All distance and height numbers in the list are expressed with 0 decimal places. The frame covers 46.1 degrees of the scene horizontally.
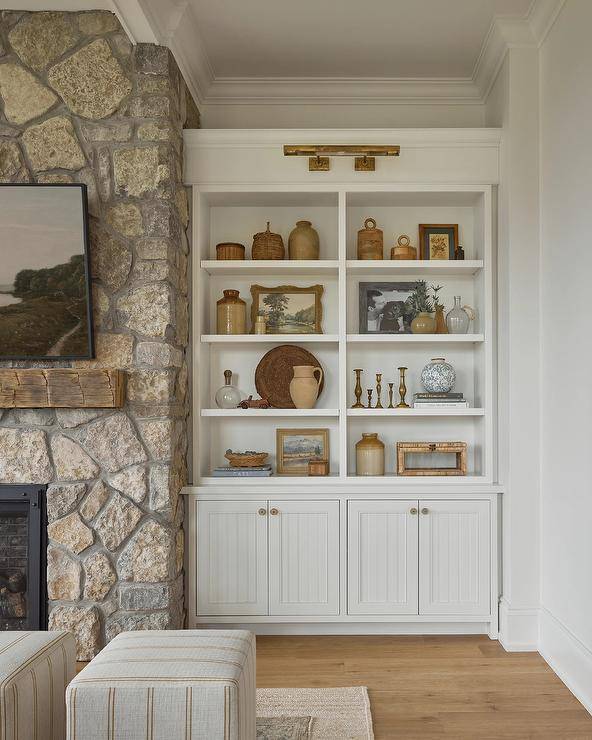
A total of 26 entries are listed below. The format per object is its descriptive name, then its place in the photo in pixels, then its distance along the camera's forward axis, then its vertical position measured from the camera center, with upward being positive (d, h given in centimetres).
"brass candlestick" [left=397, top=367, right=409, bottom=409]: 372 -13
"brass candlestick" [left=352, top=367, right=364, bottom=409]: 377 -13
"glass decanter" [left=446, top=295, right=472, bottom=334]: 367 +24
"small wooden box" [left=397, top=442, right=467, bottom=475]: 362 -44
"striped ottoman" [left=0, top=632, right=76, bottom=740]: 186 -91
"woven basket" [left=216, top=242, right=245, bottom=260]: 372 +62
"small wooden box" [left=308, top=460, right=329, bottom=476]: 362 -53
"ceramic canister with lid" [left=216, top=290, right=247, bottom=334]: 371 +28
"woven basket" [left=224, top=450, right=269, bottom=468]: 362 -49
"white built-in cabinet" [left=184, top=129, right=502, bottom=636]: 348 -63
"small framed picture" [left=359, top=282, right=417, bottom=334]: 386 +35
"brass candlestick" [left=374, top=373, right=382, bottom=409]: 374 -12
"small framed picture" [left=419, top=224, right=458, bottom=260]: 384 +69
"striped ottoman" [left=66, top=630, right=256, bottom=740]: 185 -90
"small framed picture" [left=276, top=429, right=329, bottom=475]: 384 -44
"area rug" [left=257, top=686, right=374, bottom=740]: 250 -132
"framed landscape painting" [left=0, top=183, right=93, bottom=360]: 311 +42
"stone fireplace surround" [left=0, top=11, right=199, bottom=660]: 319 +26
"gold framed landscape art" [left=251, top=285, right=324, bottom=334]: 386 +33
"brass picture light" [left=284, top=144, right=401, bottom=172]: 347 +108
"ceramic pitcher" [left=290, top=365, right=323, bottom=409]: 367 -11
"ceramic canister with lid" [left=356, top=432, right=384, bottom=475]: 365 -48
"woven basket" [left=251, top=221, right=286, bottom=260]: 370 +64
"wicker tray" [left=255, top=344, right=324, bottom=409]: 384 -2
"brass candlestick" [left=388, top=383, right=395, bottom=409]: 377 -17
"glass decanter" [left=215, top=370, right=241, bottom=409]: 375 -17
